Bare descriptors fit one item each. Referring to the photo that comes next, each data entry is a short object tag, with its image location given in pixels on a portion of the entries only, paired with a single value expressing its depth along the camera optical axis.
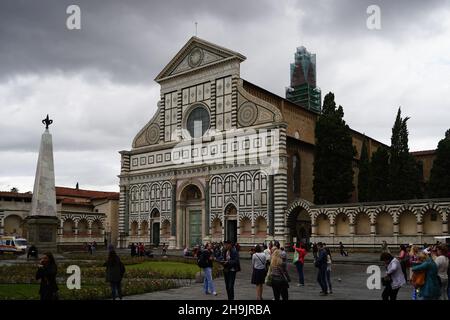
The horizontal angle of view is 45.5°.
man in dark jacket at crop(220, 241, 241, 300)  15.90
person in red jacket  20.64
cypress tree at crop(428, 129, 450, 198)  47.12
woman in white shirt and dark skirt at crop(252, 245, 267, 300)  15.55
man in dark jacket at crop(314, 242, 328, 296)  17.70
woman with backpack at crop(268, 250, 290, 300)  13.69
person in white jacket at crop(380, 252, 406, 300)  13.24
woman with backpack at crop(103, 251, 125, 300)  15.11
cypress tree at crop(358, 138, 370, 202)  45.84
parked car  47.69
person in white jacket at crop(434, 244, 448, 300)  13.23
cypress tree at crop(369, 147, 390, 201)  44.75
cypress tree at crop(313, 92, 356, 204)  44.56
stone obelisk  35.78
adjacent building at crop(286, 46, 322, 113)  83.31
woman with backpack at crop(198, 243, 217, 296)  17.44
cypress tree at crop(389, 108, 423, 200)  43.41
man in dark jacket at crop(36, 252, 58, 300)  12.68
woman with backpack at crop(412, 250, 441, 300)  11.78
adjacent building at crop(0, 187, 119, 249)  59.50
